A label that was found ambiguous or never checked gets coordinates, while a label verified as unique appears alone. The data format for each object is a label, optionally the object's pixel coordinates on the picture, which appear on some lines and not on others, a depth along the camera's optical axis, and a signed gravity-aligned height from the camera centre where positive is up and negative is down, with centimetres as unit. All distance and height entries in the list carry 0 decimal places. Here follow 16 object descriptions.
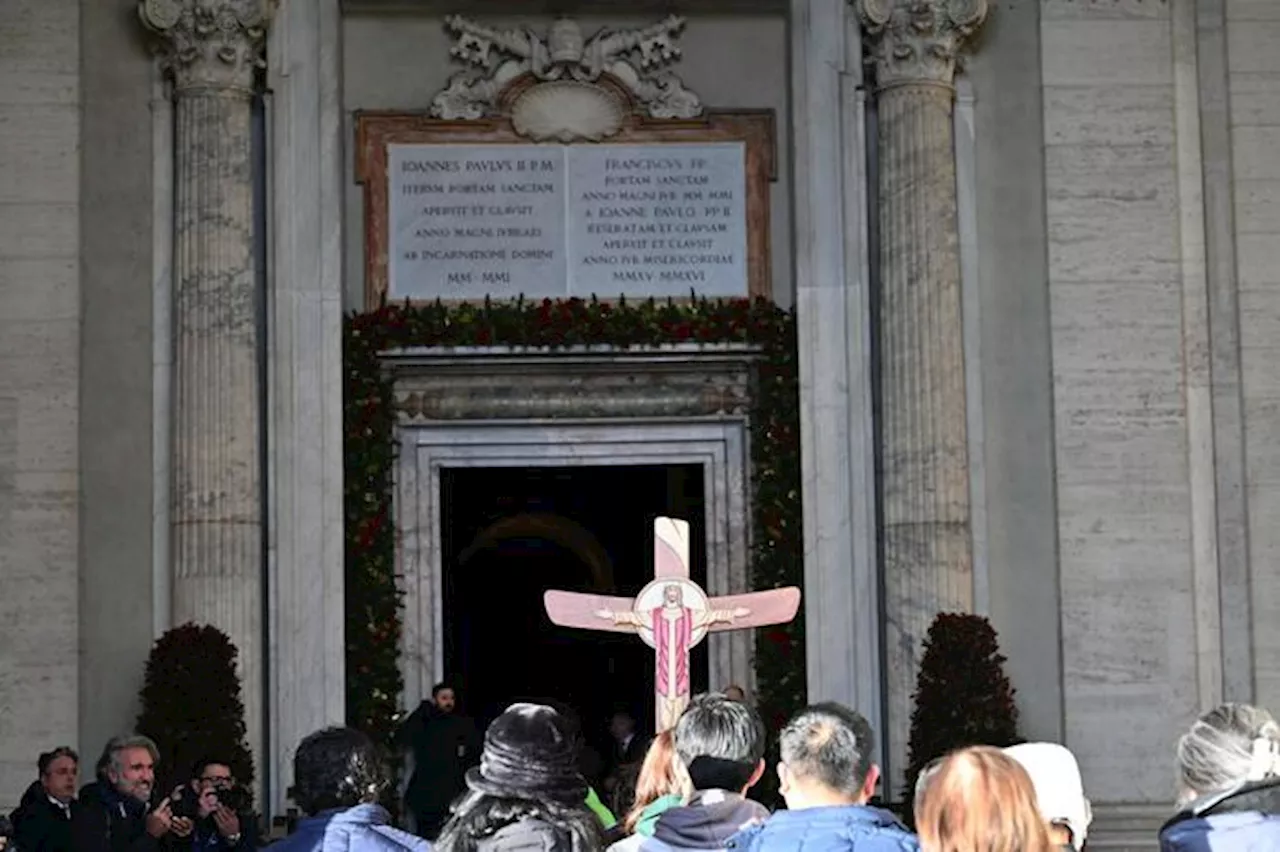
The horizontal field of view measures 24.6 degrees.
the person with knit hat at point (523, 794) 595 -54
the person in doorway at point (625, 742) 1688 -127
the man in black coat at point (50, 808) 1210 -113
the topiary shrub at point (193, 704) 1614 -93
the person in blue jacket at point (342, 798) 643 -58
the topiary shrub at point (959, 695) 1633 -96
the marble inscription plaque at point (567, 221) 1781 +188
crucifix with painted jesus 1244 -36
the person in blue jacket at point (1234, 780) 594 -53
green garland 1731 +55
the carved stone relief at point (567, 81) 1788 +274
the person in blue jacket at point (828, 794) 598 -56
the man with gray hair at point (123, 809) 1159 -109
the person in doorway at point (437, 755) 1672 -127
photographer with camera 1302 -125
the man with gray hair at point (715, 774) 684 -58
